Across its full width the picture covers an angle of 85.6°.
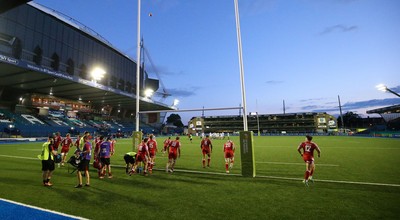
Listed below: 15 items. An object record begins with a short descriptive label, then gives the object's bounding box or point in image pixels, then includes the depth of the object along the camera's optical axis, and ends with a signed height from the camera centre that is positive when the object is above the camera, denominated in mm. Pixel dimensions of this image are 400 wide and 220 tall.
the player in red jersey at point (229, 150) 11945 -887
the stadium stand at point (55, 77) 35938 +9815
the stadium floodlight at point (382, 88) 27928 +5698
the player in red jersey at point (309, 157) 8749 -1010
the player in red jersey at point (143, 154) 10906 -921
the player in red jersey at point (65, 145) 14211 -501
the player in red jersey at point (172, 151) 11781 -865
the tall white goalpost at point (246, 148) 10238 -690
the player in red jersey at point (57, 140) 13652 -157
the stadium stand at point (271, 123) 100750 +4949
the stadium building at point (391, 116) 63400 +5444
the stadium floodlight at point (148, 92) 76250 +15586
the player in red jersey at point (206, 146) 13141 -705
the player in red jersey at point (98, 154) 10383 -848
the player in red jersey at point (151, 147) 12128 -658
